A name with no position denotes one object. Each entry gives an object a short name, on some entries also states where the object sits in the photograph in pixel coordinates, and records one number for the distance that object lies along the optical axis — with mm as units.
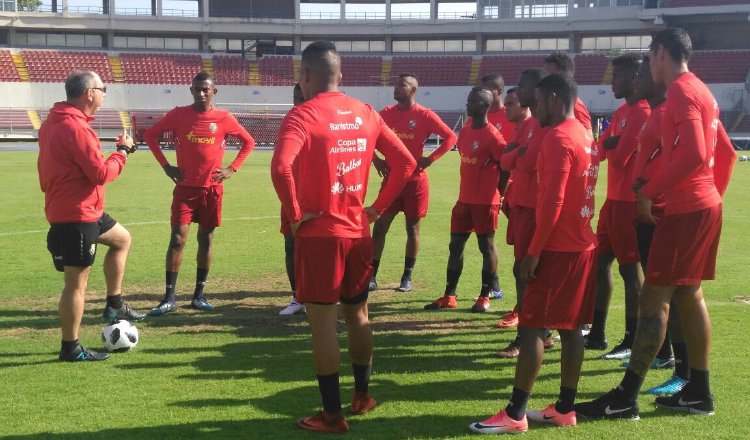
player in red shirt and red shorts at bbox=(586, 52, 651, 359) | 6594
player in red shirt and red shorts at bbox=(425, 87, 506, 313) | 8633
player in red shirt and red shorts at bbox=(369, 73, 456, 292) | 9688
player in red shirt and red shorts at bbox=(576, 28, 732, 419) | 5012
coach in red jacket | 6555
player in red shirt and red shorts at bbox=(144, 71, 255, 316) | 8859
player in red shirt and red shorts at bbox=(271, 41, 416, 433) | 4914
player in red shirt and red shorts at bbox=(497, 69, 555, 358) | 6020
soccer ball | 6824
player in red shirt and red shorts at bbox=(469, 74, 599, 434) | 4938
